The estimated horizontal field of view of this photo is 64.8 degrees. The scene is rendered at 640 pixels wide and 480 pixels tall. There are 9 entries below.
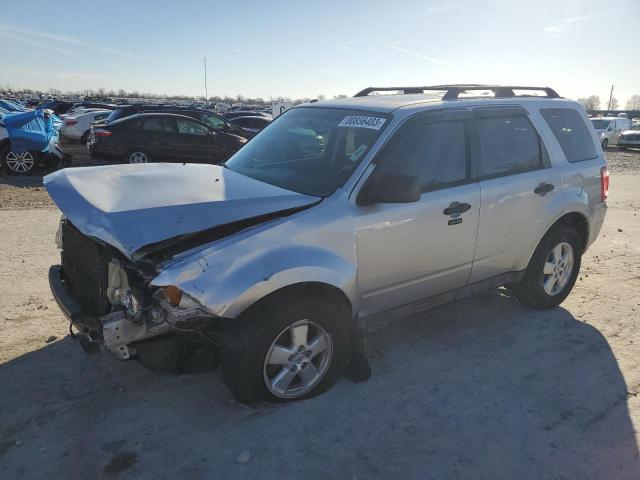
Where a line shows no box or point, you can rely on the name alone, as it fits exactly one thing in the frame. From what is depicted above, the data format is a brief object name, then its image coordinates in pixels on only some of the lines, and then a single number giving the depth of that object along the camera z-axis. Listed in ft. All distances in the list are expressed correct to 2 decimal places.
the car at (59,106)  98.23
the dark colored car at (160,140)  40.63
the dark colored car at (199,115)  47.29
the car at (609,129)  83.07
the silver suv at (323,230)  9.24
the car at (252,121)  70.49
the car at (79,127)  61.36
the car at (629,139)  81.15
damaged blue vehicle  37.65
